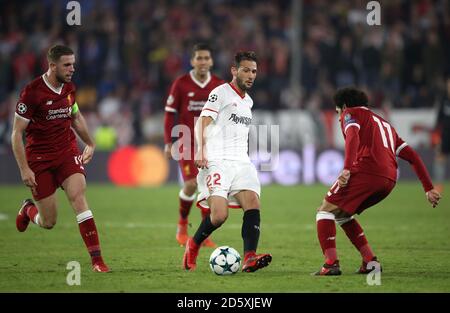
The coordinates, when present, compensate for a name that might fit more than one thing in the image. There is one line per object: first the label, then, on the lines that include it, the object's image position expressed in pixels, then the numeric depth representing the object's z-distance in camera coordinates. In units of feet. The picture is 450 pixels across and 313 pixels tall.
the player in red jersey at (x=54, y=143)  57.93
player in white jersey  58.49
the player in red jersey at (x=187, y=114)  77.15
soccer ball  56.24
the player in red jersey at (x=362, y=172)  55.93
